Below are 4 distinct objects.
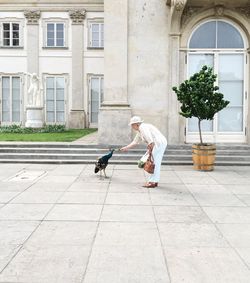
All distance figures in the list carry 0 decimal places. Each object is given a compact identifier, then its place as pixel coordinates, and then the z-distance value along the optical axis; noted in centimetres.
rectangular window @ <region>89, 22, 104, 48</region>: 2764
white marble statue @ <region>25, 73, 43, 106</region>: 2309
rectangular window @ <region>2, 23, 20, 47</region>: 2778
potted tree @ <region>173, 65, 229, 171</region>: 1081
